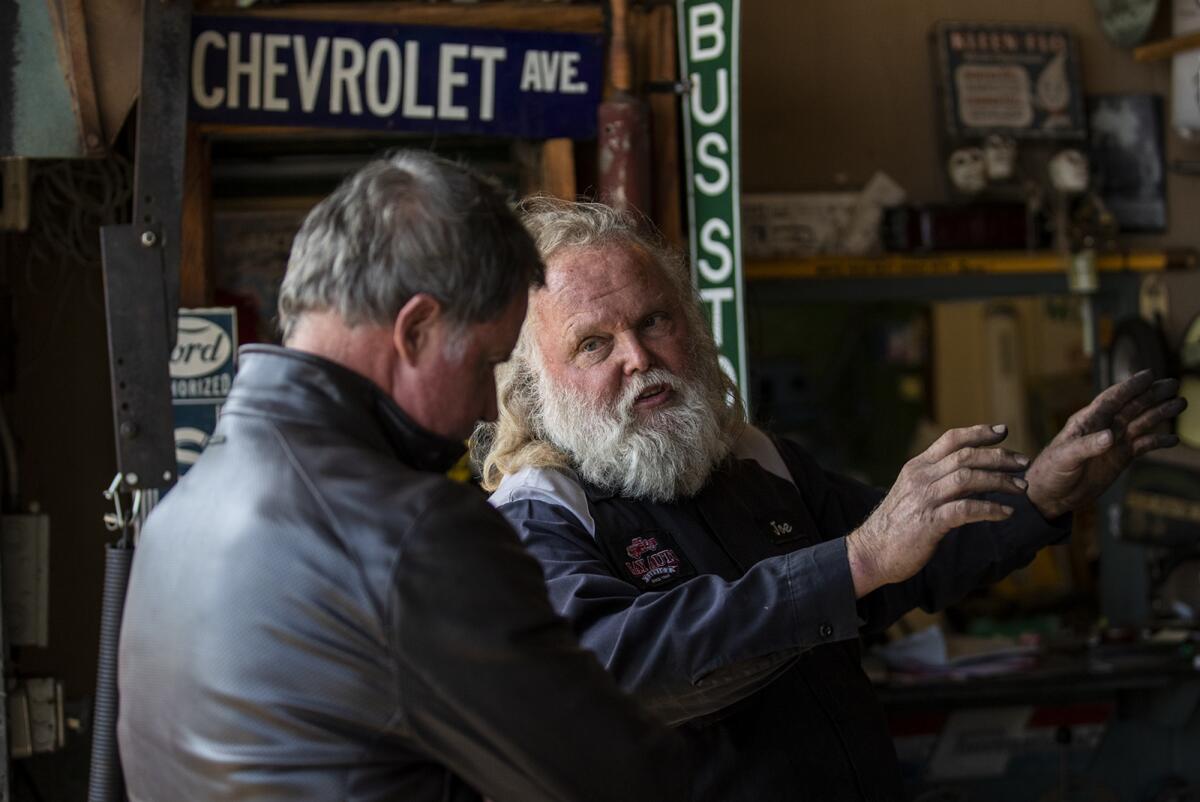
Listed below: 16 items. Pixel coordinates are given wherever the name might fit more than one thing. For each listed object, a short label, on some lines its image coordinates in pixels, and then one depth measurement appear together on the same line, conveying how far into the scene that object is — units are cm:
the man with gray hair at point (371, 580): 132
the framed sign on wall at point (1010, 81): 539
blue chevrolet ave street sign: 379
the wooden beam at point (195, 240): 379
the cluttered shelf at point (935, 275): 516
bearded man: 204
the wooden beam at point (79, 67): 357
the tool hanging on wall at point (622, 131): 400
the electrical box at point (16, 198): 416
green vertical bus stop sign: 417
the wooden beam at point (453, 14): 382
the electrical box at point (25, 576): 399
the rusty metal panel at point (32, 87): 361
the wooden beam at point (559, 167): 403
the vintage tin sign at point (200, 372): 368
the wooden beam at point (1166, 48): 531
